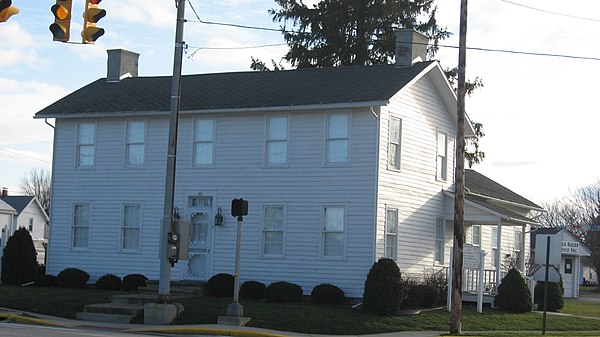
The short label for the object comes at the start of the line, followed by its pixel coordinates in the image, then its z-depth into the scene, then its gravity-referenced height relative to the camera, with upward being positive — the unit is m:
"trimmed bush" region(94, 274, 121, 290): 31.81 -1.44
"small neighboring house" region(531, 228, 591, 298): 51.97 +0.01
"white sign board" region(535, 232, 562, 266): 26.28 +0.31
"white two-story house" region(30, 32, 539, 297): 29.53 +2.42
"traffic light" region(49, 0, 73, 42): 15.39 +3.54
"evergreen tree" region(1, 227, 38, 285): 33.03 -0.89
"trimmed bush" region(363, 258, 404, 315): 26.81 -1.02
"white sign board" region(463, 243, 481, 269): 30.52 +0.01
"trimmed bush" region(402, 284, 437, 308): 28.88 -1.30
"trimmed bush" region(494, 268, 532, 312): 30.52 -1.15
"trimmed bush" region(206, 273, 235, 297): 29.72 -1.27
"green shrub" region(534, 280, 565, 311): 33.53 -1.30
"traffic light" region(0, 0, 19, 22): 13.76 +3.27
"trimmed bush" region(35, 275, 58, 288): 32.97 -1.56
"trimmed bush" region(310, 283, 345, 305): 28.58 -1.35
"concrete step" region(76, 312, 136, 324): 25.45 -2.11
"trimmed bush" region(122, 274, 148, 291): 31.59 -1.37
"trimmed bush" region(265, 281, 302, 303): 28.92 -1.36
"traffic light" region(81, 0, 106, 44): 15.82 +3.64
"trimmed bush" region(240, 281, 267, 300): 29.67 -1.36
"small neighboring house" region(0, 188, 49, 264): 75.62 +1.79
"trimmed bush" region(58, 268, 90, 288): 32.50 -1.38
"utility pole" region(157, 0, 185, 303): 23.59 +2.09
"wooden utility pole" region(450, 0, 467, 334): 24.66 +1.79
